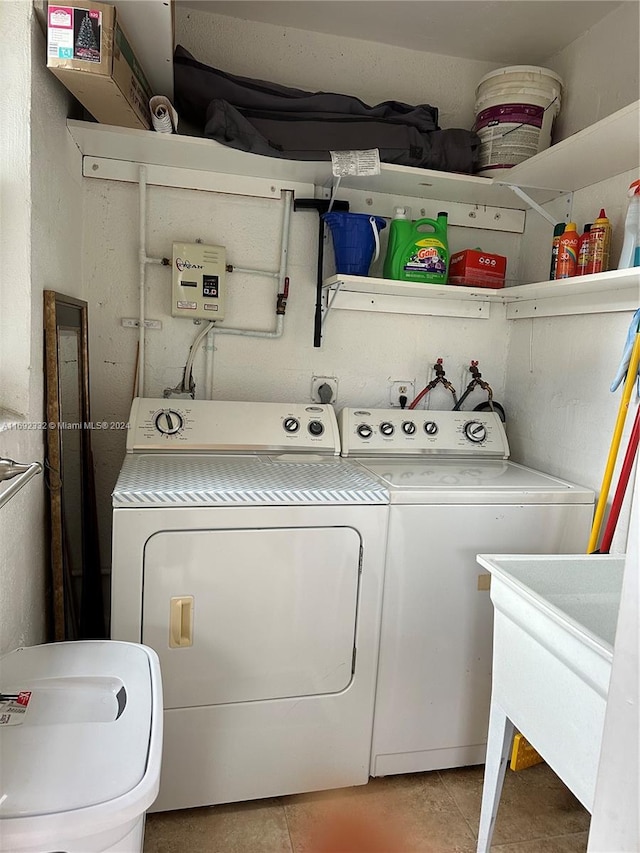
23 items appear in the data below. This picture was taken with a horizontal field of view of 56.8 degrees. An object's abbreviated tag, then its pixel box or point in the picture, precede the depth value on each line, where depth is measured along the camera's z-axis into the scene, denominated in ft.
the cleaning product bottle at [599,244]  6.12
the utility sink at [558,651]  3.76
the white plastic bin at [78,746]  3.01
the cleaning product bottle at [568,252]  6.40
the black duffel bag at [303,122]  6.22
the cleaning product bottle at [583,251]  6.27
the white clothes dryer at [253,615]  5.28
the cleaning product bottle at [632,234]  5.68
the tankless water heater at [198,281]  7.06
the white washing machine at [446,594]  5.92
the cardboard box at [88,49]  4.70
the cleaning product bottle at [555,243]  6.72
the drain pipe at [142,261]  6.97
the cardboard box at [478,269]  7.44
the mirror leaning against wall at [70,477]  5.42
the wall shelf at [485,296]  6.17
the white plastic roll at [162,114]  5.93
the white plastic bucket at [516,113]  6.91
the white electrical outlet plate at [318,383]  7.90
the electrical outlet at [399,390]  8.15
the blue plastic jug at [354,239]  7.01
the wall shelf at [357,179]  5.98
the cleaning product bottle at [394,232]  7.24
